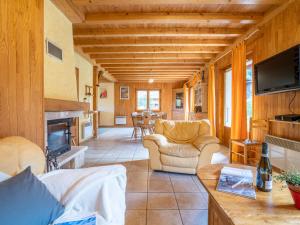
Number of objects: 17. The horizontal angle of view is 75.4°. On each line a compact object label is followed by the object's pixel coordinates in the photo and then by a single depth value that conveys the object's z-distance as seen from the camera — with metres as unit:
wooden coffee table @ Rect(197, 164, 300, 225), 0.94
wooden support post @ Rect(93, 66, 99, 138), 6.37
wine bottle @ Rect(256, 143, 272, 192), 1.26
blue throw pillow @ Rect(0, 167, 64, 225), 0.81
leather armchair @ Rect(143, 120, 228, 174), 2.91
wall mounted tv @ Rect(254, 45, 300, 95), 2.40
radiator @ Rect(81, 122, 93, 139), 5.62
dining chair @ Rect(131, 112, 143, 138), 6.12
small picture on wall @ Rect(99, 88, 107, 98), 10.20
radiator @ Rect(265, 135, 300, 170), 2.44
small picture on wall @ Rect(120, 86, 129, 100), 10.30
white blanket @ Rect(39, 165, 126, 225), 1.09
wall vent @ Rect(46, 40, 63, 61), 2.50
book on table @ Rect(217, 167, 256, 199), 1.24
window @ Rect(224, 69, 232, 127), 5.21
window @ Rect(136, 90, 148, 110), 10.38
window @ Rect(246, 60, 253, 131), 4.19
